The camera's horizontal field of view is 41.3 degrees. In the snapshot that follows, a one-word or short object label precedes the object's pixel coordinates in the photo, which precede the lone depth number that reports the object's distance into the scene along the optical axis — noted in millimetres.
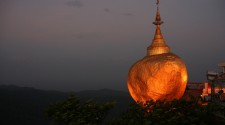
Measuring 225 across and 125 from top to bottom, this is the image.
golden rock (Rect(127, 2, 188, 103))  16188
